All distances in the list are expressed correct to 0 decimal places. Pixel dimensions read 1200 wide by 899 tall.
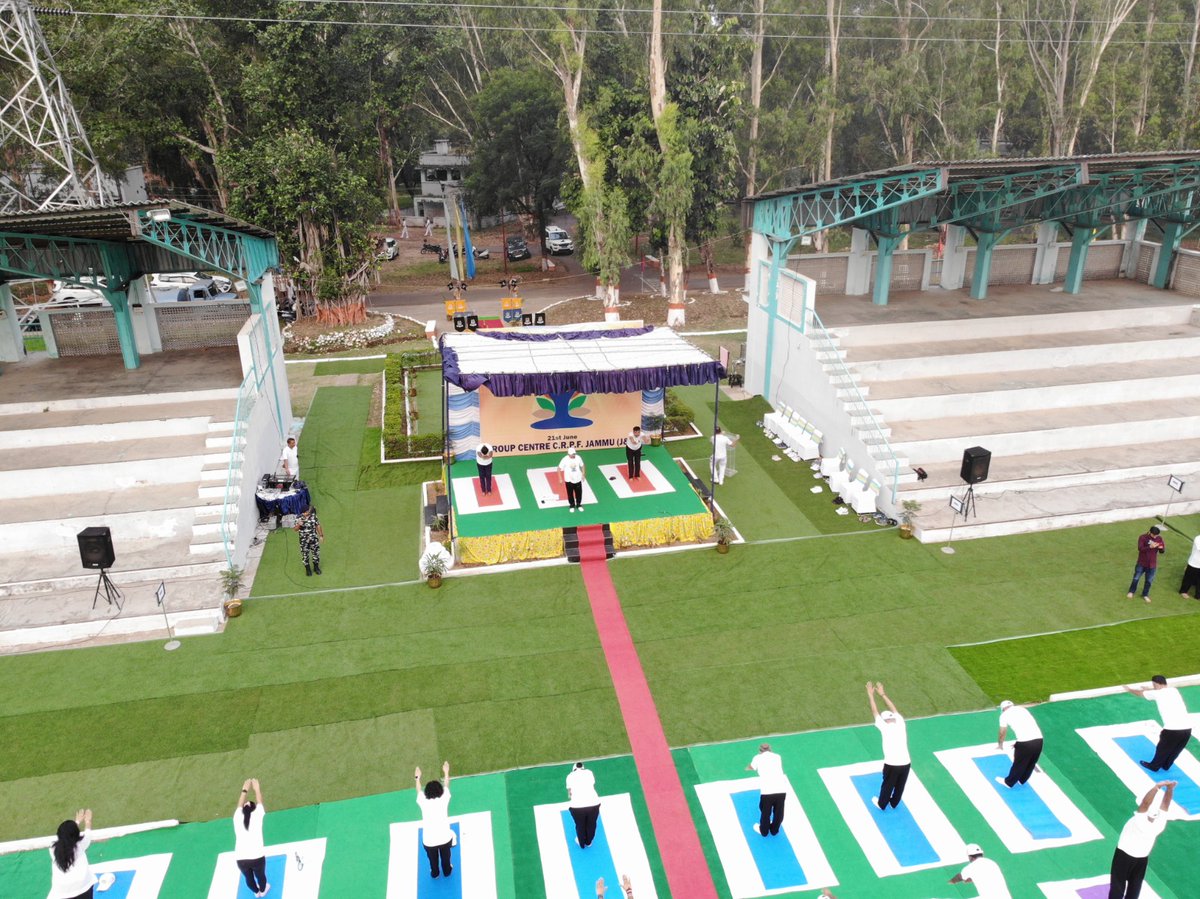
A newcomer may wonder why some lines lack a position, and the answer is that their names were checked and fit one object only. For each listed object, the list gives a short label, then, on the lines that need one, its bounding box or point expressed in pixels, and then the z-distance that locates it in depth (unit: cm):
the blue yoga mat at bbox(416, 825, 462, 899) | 908
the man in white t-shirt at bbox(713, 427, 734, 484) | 1831
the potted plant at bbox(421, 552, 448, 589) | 1515
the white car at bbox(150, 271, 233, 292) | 3588
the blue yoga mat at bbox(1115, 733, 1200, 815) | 1011
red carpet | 937
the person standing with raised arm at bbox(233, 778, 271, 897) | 851
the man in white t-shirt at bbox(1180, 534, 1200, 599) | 1392
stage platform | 1580
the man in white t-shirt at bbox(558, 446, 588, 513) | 1623
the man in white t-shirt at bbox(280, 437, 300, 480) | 1805
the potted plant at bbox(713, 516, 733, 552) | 1616
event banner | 1905
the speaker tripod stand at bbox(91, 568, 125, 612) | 1427
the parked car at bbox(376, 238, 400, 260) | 4083
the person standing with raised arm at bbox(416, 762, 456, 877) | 874
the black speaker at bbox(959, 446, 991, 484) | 1592
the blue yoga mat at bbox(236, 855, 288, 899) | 914
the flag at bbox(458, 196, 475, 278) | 3372
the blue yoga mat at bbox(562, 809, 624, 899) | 916
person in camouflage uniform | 1545
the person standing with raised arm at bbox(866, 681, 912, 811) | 945
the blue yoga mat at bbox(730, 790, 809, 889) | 921
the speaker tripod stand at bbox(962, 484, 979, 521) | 1667
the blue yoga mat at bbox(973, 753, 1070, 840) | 973
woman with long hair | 802
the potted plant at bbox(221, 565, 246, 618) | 1423
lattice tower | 2631
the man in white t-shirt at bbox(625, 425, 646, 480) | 1778
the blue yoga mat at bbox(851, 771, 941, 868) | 945
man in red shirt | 1366
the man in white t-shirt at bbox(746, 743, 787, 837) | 919
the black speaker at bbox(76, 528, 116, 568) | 1362
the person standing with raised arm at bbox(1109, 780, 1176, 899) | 804
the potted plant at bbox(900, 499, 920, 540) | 1653
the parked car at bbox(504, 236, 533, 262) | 4766
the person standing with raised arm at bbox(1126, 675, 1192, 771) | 993
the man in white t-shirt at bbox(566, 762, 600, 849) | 916
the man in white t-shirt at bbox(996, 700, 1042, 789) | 985
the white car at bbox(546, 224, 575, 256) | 4853
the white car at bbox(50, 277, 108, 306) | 3369
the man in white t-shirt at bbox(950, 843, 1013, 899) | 751
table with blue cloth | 1723
